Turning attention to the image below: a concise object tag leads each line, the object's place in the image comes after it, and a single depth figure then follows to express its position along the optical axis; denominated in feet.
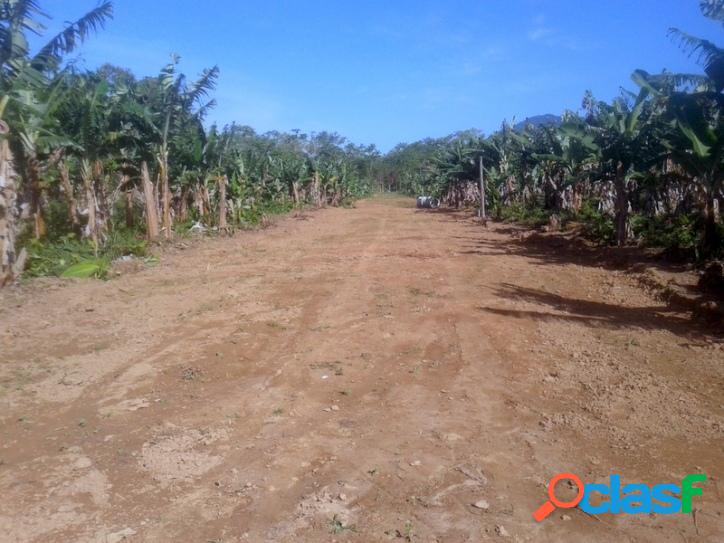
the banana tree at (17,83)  31.73
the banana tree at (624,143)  47.96
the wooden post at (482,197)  94.68
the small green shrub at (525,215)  76.80
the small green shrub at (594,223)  55.06
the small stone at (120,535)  11.57
